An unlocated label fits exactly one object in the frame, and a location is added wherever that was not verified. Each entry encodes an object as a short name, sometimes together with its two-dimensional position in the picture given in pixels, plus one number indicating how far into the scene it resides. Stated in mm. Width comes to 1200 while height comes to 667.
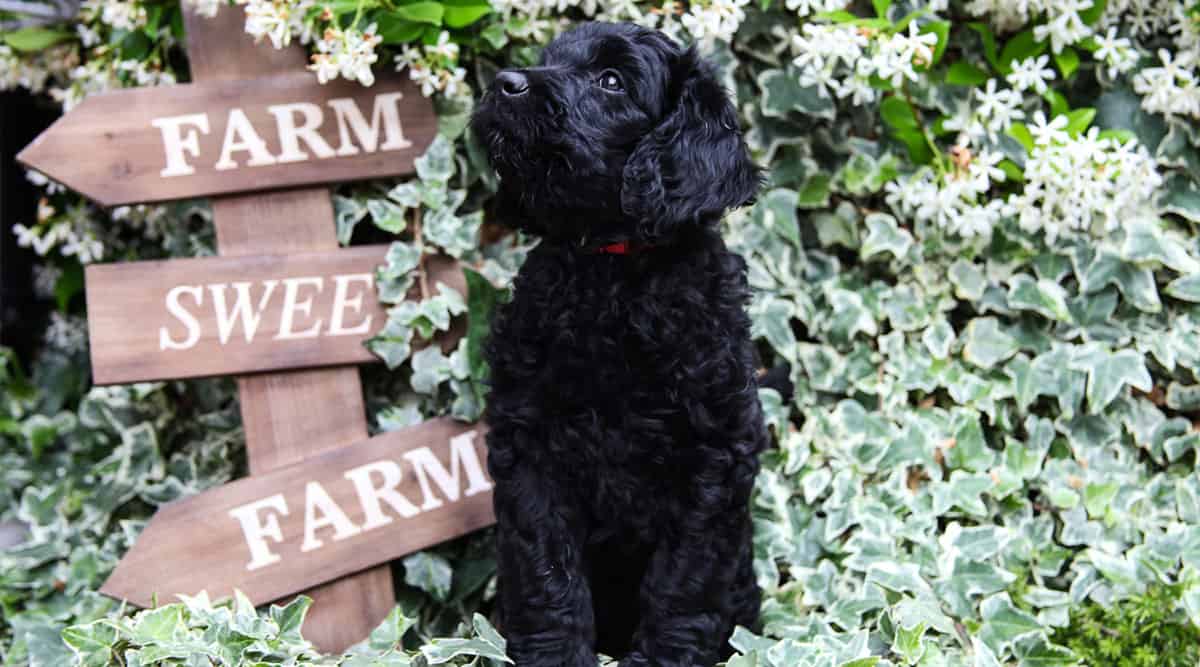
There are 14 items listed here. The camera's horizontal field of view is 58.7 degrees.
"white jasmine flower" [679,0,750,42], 2182
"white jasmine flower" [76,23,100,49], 2635
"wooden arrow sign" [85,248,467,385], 2184
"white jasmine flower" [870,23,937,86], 2203
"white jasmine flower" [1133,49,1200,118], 2396
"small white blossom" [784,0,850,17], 2224
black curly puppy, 1703
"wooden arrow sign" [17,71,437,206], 2215
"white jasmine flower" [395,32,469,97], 2271
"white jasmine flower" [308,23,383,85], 2143
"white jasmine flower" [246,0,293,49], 2119
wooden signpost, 2168
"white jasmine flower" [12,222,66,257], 2746
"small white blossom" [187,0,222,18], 2213
